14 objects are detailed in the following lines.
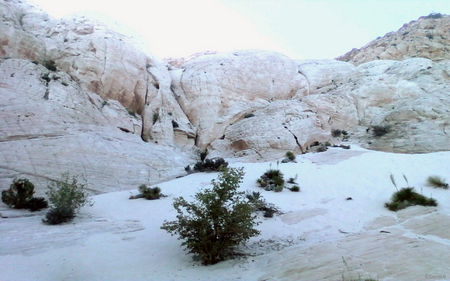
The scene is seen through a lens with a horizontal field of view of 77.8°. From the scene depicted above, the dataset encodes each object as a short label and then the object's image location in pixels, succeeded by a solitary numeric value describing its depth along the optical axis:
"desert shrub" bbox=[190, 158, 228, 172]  13.52
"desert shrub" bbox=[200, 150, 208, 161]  18.63
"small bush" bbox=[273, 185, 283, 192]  10.40
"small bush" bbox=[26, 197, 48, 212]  8.65
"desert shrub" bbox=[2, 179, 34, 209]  8.62
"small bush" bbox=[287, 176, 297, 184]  11.12
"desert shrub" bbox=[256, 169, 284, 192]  10.82
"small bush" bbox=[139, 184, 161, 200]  10.31
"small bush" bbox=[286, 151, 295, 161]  14.46
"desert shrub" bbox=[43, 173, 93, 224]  7.61
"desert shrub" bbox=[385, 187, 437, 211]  7.46
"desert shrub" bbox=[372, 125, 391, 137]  17.06
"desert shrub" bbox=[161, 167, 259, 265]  5.61
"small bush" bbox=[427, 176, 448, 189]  8.54
